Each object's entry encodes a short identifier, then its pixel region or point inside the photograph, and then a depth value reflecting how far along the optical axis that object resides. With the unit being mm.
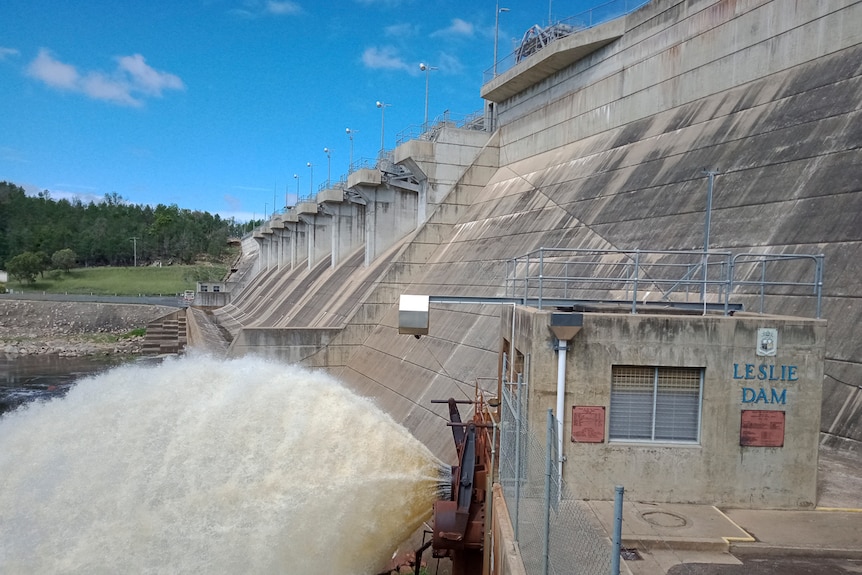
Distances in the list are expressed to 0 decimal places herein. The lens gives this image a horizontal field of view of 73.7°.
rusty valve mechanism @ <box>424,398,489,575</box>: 8938
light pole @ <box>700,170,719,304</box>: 10248
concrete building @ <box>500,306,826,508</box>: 6668
